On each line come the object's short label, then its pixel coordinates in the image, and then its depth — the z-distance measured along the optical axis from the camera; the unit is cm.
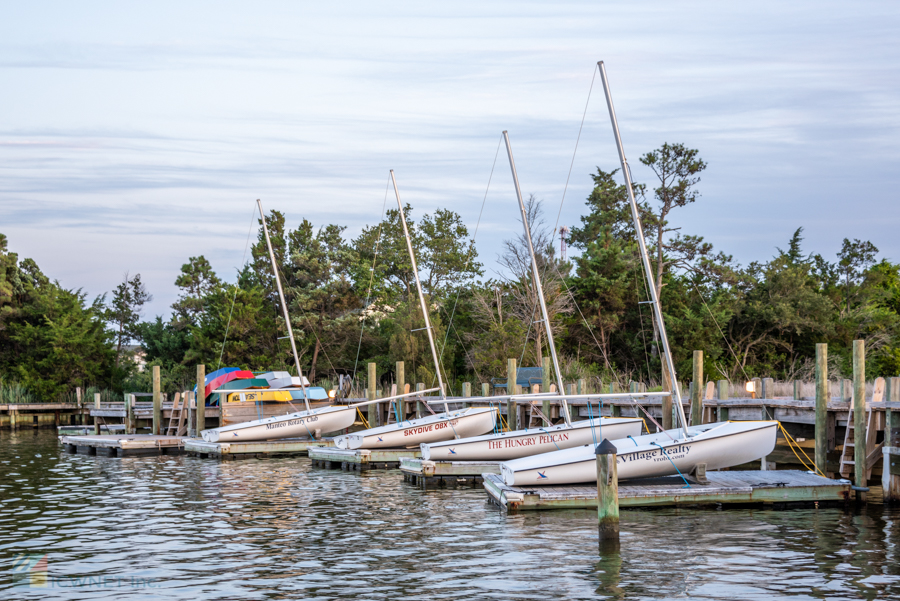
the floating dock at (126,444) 3005
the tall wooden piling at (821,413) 1694
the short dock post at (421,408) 3180
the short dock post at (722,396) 2058
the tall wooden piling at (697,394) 2017
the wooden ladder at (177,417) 3359
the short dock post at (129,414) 3628
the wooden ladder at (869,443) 1627
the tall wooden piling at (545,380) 2555
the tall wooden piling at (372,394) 3095
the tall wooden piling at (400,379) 2942
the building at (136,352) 6451
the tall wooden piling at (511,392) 2528
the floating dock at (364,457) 2434
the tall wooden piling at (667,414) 2065
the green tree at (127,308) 6850
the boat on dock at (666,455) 1661
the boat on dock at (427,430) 2509
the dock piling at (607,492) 1252
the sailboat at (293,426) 2921
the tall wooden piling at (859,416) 1589
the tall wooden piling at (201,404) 3161
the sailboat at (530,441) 2080
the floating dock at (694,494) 1577
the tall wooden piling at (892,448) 1548
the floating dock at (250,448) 2848
